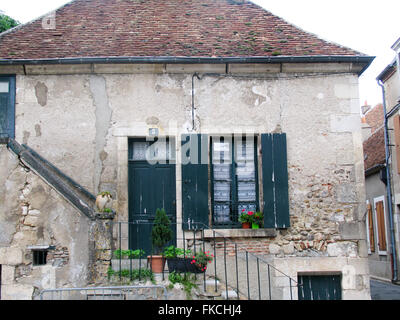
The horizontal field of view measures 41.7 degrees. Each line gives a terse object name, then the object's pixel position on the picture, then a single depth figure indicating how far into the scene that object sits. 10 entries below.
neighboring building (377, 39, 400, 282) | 14.73
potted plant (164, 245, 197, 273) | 7.58
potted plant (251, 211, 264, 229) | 9.26
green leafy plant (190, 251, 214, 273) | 7.60
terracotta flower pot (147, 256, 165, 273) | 7.62
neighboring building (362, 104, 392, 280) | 15.87
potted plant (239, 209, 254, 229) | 9.27
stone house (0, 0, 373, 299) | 9.27
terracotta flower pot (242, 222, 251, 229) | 9.30
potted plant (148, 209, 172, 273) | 7.62
